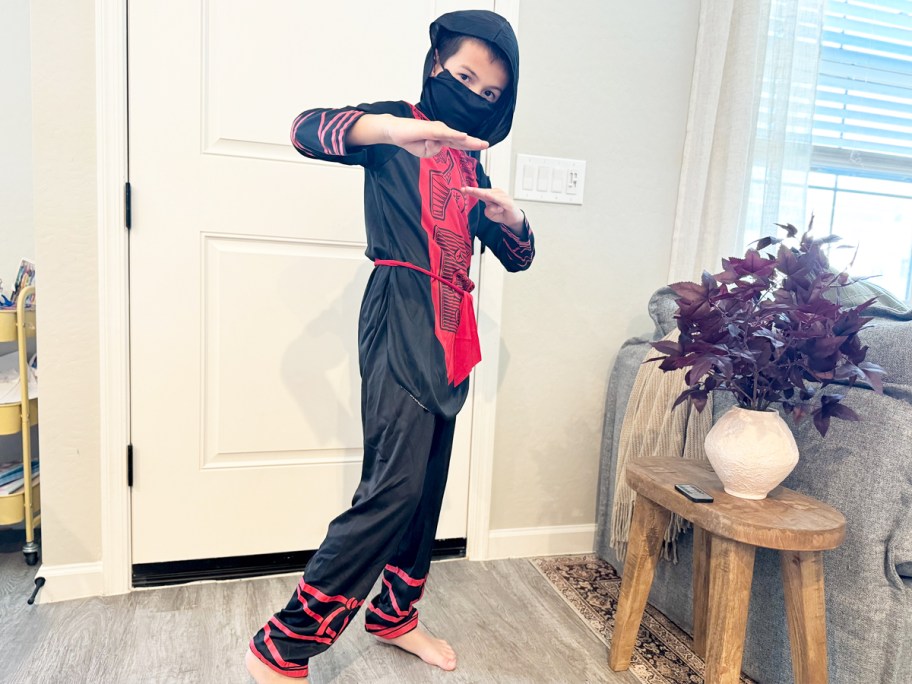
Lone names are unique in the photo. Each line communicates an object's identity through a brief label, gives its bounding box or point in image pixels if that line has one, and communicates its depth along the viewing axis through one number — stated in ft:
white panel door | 5.15
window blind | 6.66
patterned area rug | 4.59
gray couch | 3.67
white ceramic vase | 3.76
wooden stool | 3.45
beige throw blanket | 5.03
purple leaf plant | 3.63
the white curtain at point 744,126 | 5.95
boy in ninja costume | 3.73
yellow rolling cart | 5.18
